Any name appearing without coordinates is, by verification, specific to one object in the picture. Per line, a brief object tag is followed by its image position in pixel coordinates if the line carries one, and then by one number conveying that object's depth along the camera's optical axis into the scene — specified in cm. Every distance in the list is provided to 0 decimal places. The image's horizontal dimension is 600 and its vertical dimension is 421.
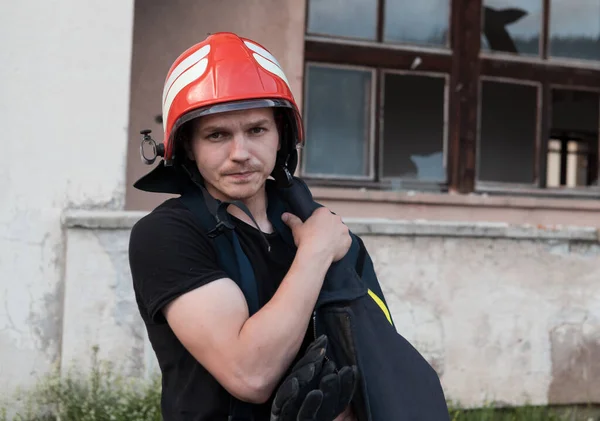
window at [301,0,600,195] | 635
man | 238
